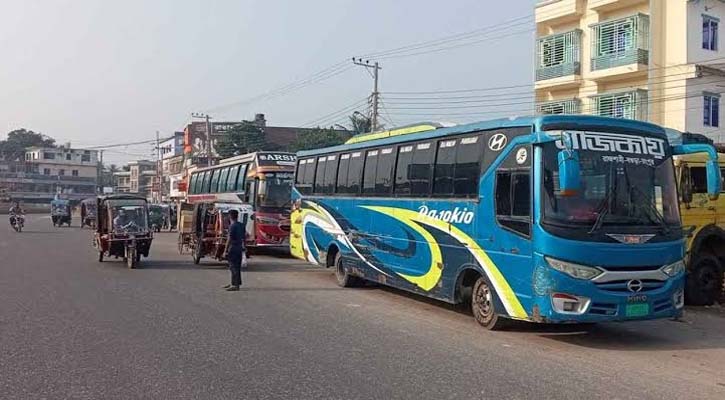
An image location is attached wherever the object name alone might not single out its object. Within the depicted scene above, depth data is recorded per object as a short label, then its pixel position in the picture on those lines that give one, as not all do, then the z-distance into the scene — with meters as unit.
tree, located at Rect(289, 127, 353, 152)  57.68
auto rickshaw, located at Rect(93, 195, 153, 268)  19.20
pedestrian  14.45
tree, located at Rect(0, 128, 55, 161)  129.12
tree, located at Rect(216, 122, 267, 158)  64.56
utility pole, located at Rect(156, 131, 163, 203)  81.35
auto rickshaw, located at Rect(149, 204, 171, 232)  44.53
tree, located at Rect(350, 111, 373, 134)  54.81
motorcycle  41.12
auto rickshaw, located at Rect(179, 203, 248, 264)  19.44
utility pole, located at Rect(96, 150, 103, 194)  112.31
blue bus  8.66
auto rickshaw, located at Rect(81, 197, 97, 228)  43.54
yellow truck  12.84
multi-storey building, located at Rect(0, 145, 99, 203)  107.25
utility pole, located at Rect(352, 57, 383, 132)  39.12
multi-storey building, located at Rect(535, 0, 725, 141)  29.20
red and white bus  23.36
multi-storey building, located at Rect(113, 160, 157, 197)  116.04
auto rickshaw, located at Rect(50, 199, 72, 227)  49.88
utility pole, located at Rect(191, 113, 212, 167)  55.07
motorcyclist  41.69
